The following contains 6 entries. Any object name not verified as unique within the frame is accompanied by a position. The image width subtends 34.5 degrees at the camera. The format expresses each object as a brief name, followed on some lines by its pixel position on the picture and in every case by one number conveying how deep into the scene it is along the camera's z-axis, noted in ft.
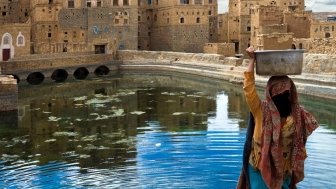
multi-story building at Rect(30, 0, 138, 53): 128.77
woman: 15.10
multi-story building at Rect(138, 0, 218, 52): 142.92
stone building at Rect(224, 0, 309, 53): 115.91
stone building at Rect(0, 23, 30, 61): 115.24
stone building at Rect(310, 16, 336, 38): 118.01
